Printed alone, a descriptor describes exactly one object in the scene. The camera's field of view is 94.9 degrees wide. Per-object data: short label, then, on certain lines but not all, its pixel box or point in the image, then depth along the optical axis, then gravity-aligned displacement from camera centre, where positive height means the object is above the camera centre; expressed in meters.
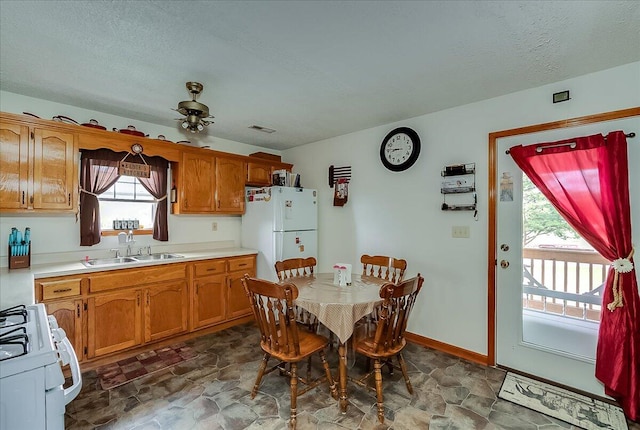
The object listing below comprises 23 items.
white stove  1.04 -0.63
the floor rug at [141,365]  2.43 -1.36
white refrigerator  3.63 -0.12
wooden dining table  1.99 -0.64
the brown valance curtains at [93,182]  2.88 +0.34
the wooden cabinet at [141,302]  2.46 -0.85
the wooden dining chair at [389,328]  1.90 -0.78
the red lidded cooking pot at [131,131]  3.01 +0.87
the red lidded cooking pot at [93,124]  2.80 +0.87
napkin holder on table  2.49 -0.51
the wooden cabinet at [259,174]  4.02 +0.57
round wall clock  3.15 +0.73
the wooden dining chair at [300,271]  2.55 -0.58
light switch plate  2.81 -0.16
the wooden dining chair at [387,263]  2.80 -0.48
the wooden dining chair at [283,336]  1.86 -0.83
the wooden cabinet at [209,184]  3.41 +0.38
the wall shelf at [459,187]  2.77 +0.27
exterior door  2.23 -0.89
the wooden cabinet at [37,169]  2.38 +0.40
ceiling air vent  3.47 +1.05
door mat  1.92 -1.35
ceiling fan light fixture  2.16 +0.79
